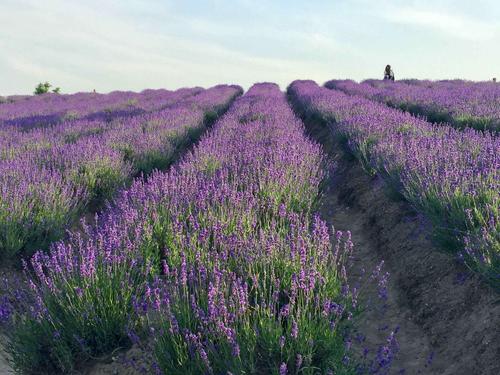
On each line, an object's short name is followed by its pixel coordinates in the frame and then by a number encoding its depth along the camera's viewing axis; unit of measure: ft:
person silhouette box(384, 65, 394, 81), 80.24
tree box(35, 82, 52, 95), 108.99
